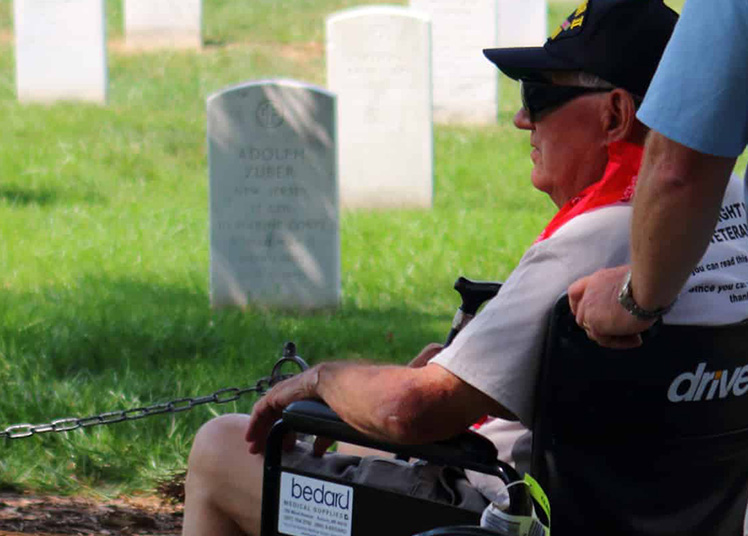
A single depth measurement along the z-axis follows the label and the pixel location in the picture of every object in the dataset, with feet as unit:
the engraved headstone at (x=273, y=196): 46.29
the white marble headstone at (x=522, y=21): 106.32
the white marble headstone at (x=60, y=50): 81.41
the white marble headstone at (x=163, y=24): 108.47
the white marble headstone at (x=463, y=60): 83.41
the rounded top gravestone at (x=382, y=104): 64.75
